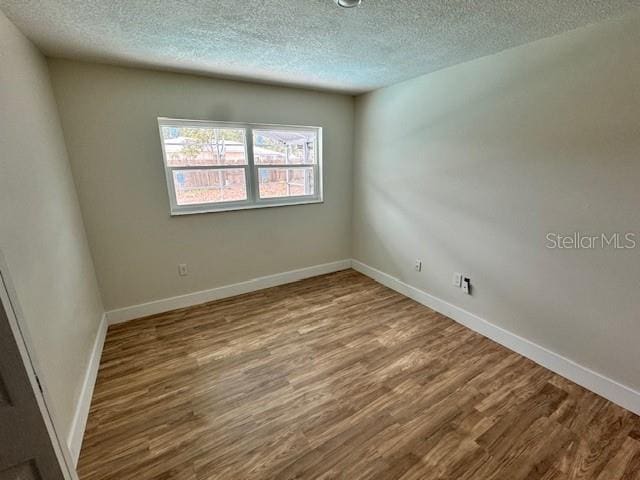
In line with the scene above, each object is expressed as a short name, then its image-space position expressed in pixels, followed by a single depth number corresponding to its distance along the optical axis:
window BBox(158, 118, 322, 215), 2.82
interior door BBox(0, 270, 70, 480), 0.76
